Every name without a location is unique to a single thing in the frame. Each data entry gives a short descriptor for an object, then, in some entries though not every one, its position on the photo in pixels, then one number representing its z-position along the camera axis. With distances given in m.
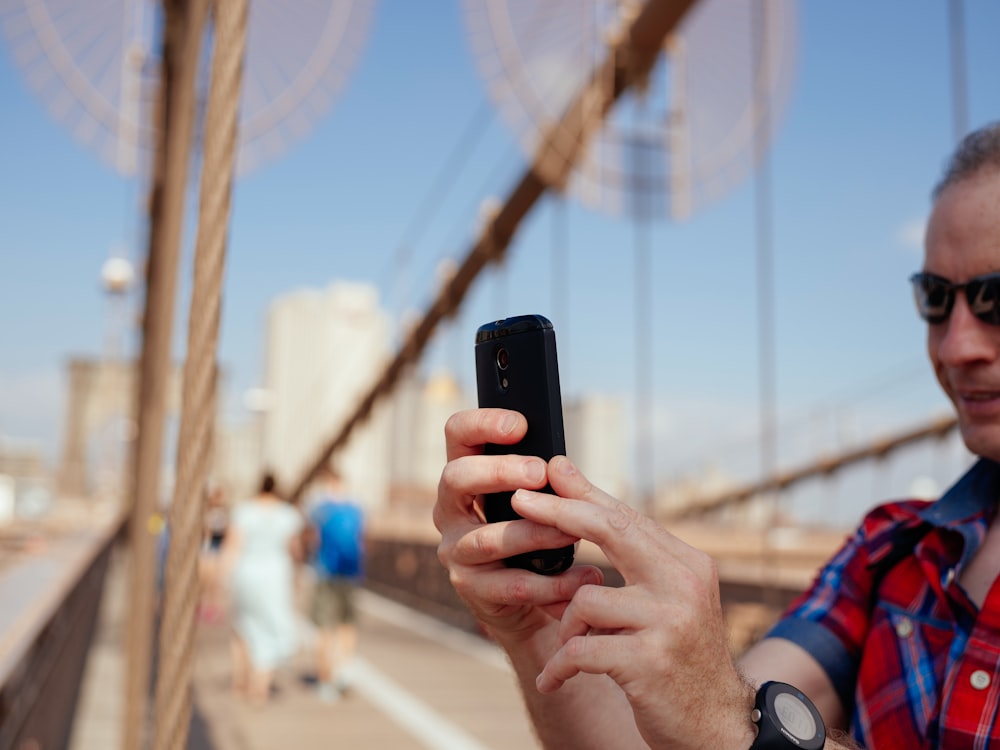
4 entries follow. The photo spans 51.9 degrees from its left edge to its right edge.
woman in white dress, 7.04
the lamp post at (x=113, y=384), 20.04
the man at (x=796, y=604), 0.93
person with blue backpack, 7.42
